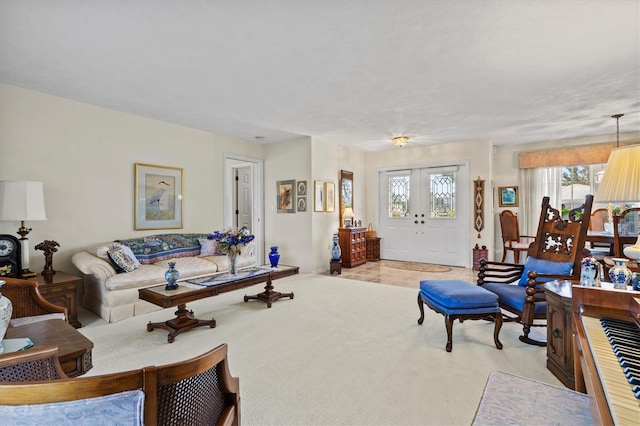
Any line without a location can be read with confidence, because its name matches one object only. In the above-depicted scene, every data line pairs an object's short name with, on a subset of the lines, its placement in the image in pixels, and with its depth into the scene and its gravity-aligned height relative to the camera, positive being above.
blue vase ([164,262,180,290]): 3.02 -0.64
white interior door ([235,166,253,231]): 7.79 +0.37
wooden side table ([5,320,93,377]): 1.34 -0.61
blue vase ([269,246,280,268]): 4.85 -0.69
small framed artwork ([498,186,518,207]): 6.43 +0.32
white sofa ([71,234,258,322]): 3.39 -0.75
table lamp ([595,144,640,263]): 1.92 +0.20
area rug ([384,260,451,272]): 6.17 -1.17
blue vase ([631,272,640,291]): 1.72 -0.41
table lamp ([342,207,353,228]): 6.58 -0.09
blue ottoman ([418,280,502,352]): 2.62 -0.82
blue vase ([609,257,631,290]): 1.79 -0.39
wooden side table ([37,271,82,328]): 3.07 -0.80
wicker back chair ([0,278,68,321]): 2.12 -0.61
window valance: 5.58 +1.05
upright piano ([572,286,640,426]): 0.76 -0.47
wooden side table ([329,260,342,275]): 5.83 -1.03
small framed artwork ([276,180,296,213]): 6.05 +0.33
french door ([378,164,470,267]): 6.48 -0.08
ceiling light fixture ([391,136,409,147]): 5.54 +1.31
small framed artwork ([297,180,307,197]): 5.89 +0.47
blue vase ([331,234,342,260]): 5.91 -0.76
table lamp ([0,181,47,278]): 3.05 +0.12
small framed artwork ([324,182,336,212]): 6.19 +0.33
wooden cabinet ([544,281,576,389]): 2.03 -0.87
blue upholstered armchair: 2.63 -0.51
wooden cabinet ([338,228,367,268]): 6.37 -0.71
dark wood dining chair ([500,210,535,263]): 5.92 -0.42
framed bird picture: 4.54 +0.25
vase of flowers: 3.44 -0.33
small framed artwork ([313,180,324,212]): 5.88 +0.32
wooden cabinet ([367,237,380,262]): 7.25 -0.86
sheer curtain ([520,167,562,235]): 6.17 +0.41
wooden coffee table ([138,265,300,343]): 2.78 -0.79
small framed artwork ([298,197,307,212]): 5.88 +0.16
